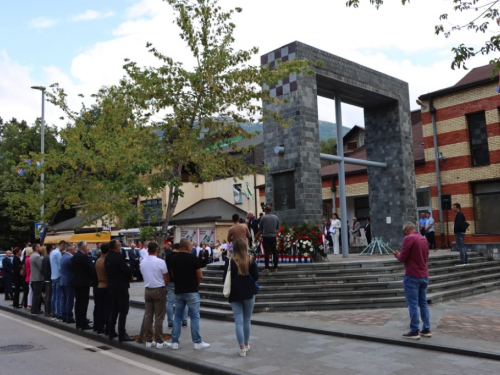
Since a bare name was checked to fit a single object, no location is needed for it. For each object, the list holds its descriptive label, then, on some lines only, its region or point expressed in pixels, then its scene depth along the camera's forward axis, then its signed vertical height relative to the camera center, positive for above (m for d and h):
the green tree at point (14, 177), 38.53 +5.44
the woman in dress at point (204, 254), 21.62 -0.82
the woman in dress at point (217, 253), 25.42 -0.87
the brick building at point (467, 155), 21.95 +3.49
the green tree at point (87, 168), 16.30 +2.57
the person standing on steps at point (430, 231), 21.47 -0.09
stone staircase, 11.45 -1.42
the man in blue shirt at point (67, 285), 11.19 -1.00
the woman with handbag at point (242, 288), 7.25 -0.78
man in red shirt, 7.90 -0.82
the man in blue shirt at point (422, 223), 21.27 +0.28
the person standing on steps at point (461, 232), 14.59 -0.12
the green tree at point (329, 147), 51.36 +9.61
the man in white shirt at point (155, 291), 8.29 -0.89
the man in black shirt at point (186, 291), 7.91 -0.87
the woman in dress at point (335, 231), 20.17 +0.07
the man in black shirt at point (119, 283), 8.77 -0.77
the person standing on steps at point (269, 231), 12.36 +0.10
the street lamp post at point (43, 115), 23.77 +6.81
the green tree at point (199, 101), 10.13 +3.03
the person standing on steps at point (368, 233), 23.06 -0.08
